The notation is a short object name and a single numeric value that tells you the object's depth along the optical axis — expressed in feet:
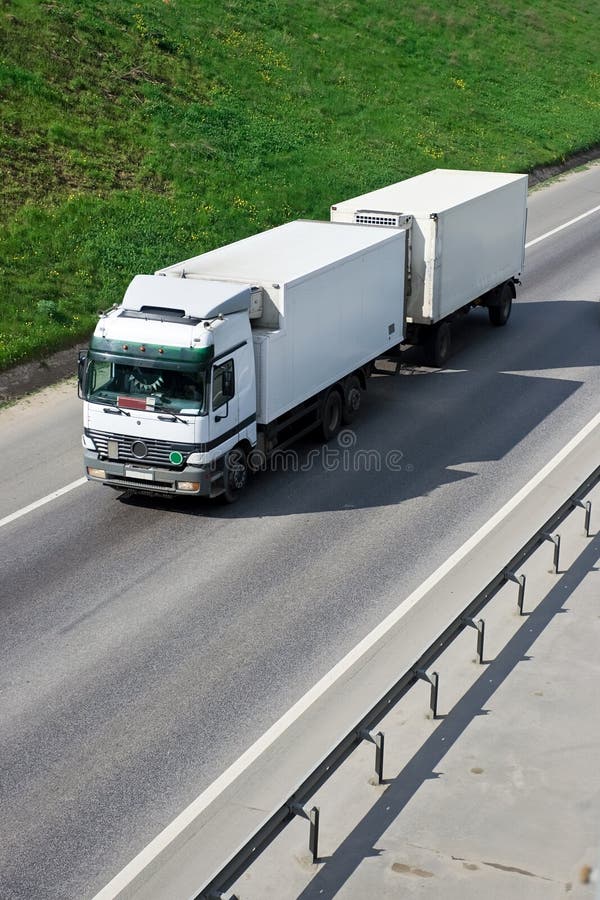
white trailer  74.02
